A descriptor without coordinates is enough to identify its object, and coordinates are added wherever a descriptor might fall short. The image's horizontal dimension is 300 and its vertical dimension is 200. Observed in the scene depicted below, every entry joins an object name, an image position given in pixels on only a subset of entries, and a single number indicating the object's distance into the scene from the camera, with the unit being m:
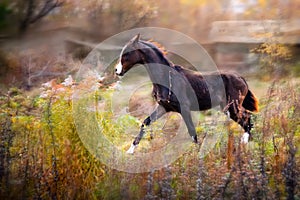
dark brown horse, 13.79
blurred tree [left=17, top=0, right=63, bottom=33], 14.95
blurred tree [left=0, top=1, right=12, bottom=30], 14.98
